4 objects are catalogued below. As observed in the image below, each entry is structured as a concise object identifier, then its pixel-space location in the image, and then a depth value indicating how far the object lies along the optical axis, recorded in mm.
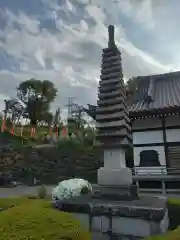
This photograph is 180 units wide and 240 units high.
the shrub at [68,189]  6569
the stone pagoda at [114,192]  4849
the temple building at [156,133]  14103
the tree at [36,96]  33178
